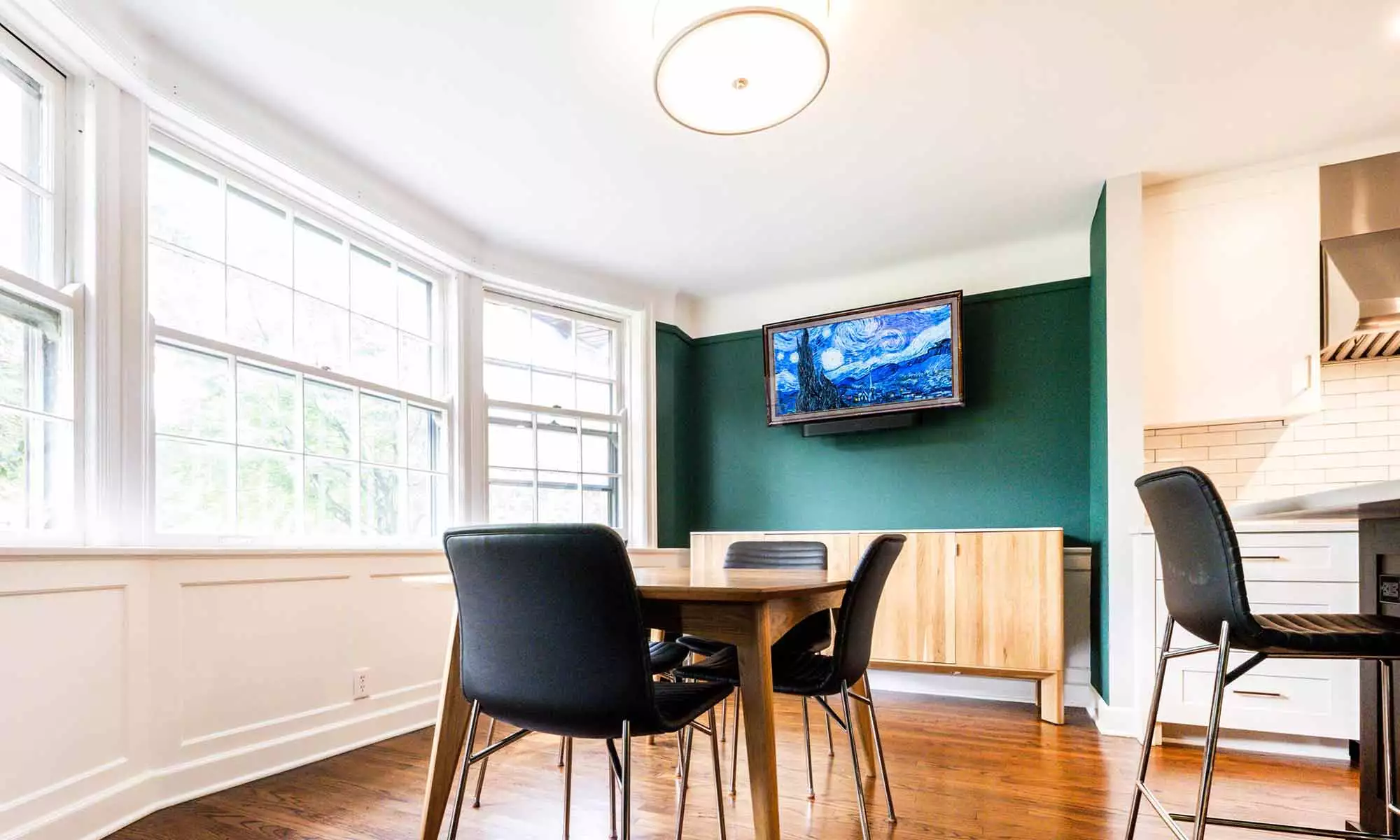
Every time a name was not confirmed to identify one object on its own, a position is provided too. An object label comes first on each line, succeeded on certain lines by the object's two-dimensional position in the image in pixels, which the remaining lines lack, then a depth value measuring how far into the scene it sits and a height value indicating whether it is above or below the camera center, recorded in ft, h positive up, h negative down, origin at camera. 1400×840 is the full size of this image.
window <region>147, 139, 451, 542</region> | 8.42 +0.67
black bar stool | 4.54 -1.33
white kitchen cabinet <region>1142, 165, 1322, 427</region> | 10.12 +1.75
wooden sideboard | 11.19 -3.02
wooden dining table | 5.13 -1.51
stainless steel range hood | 9.49 +2.24
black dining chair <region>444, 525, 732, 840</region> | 4.54 -1.39
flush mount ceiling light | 6.26 +3.21
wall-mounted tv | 13.29 +1.15
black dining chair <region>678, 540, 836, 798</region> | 8.06 -1.98
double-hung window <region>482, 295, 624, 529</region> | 13.51 +0.15
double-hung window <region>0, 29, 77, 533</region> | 6.63 +1.09
